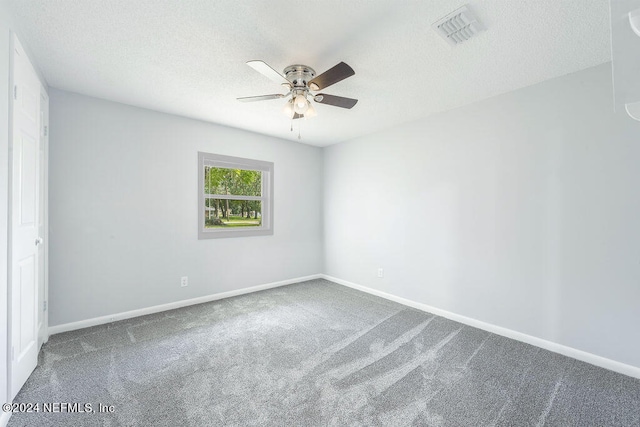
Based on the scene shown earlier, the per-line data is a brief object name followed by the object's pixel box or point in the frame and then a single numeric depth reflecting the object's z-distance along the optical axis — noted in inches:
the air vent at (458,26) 67.2
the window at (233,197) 148.5
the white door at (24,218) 69.7
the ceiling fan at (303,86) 79.7
